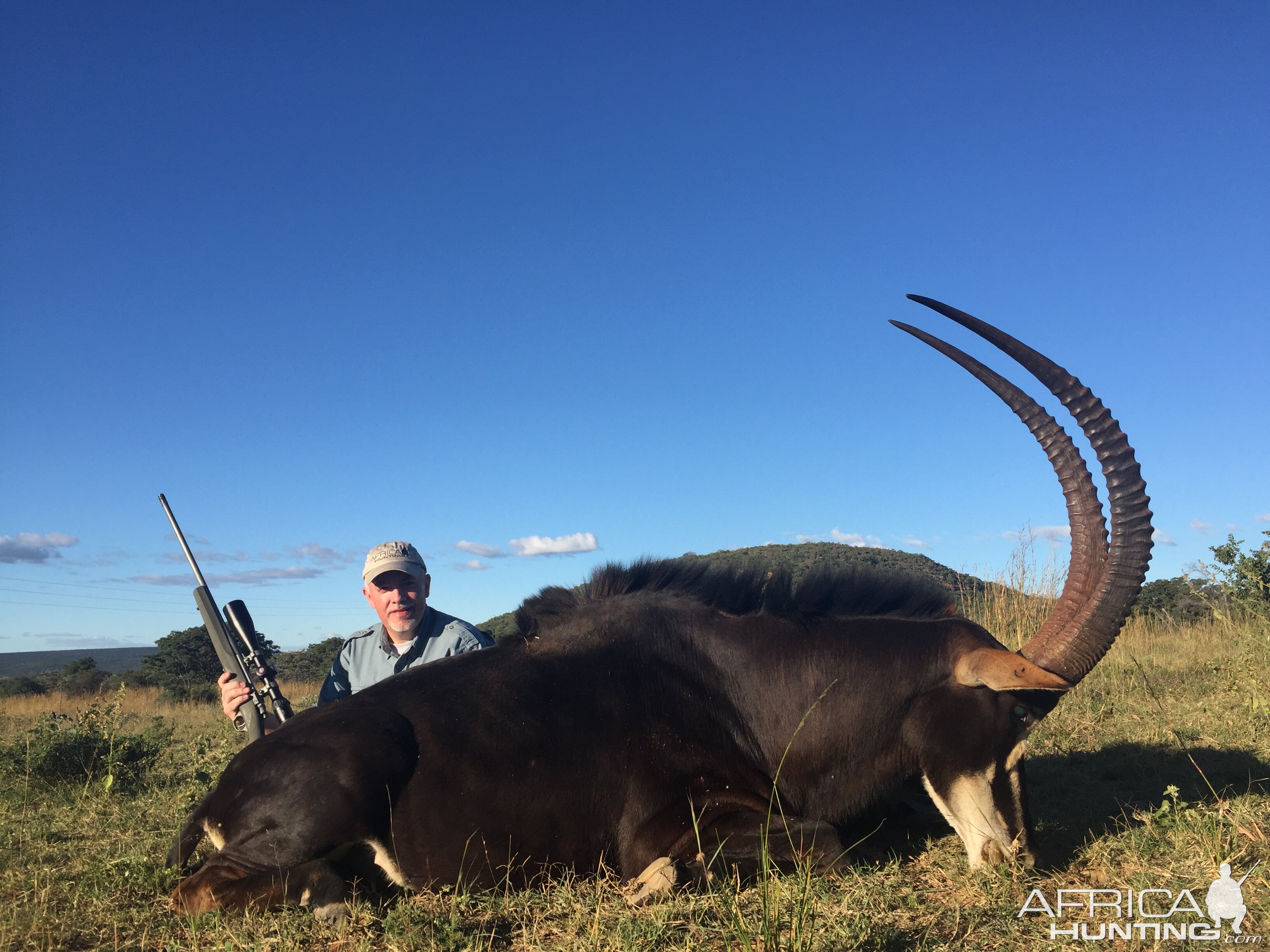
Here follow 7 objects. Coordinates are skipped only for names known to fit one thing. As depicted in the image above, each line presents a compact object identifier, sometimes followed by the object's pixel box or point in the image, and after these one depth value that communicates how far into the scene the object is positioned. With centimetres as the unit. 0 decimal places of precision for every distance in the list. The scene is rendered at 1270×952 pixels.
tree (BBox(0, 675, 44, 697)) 2417
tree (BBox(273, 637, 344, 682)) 2291
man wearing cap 591
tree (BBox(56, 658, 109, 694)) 2405
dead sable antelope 383
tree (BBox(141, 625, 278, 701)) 2612
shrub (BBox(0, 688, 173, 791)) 708
